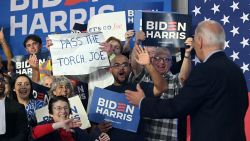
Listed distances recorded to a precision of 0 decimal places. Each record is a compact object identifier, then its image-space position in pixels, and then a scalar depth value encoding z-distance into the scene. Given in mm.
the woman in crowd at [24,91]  4438
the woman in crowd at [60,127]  3625
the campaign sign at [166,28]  4508
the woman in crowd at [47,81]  4918
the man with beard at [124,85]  3857
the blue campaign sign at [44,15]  6129
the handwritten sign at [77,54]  4684
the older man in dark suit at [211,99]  2893
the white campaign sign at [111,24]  5242
